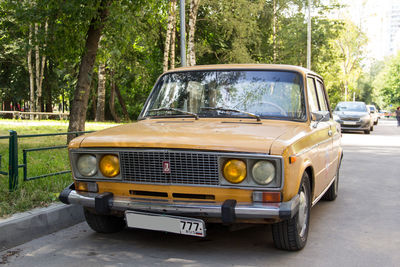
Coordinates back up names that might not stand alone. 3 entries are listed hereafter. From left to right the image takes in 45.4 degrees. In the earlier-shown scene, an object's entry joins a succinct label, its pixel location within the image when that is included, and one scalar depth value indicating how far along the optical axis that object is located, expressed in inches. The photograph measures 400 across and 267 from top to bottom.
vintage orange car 155.3
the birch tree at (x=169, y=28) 895.5
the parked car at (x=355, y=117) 935.0
